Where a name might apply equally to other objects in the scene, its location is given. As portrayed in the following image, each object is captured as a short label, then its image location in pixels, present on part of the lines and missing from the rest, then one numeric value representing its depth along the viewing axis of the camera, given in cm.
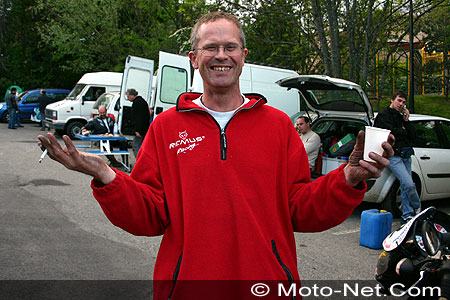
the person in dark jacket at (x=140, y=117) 1176
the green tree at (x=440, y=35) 1596
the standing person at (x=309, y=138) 832
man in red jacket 197
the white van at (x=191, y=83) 1170
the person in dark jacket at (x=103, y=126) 1287
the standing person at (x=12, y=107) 2270
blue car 2544
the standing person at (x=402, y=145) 712
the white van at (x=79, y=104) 1909
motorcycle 294
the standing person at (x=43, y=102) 2235
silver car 774
